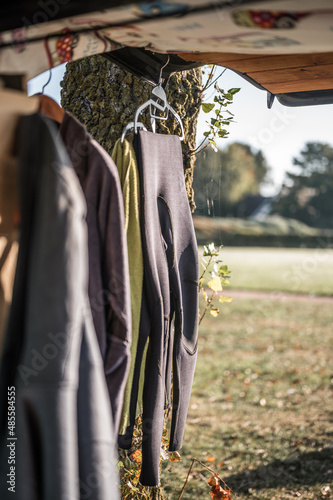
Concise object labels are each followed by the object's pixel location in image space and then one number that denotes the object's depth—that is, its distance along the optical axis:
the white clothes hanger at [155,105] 1.65
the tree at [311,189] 32.53
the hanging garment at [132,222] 1.59
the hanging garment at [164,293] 1.61
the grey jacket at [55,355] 1.00
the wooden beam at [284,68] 1.77
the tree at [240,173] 35.44
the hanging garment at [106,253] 1.28
